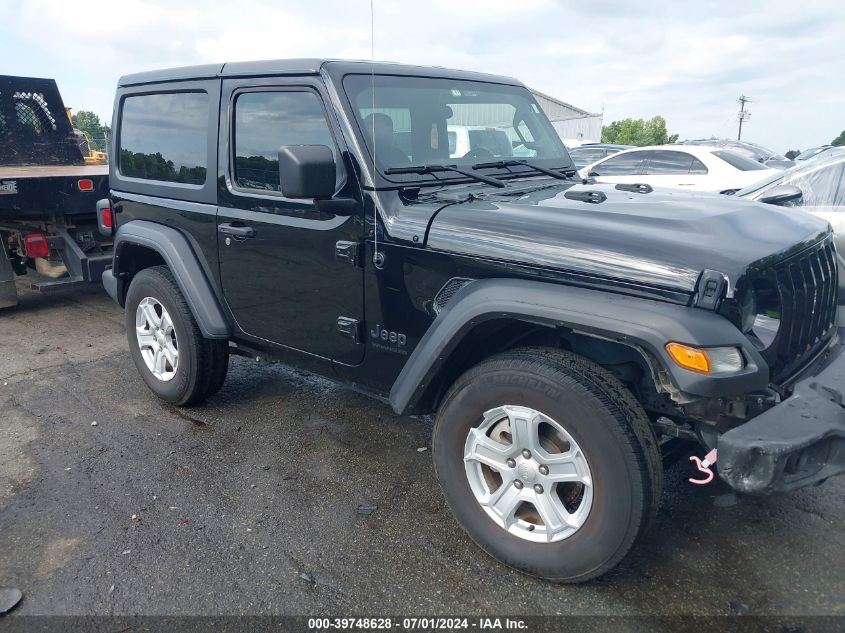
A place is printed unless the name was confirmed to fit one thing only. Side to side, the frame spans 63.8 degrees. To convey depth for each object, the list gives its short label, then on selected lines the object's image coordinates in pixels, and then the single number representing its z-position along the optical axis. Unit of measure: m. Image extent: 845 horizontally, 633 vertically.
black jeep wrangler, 2.36
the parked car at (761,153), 13.90
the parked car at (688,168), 9.50
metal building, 36.26
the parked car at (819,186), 4.96
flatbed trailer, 6.30
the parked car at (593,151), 16.40
